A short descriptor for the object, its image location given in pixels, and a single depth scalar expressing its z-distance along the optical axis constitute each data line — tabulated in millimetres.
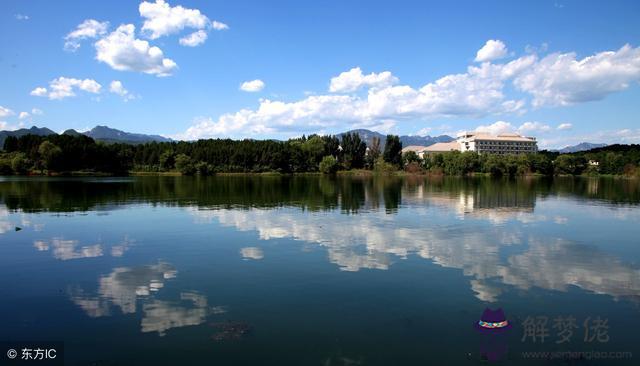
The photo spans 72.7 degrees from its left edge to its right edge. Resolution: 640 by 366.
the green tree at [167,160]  163125
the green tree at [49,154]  138000
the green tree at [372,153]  179125
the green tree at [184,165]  155500
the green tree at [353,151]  178388
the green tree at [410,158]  180500
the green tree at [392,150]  174750
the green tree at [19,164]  136662
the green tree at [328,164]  164000
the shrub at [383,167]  170500
